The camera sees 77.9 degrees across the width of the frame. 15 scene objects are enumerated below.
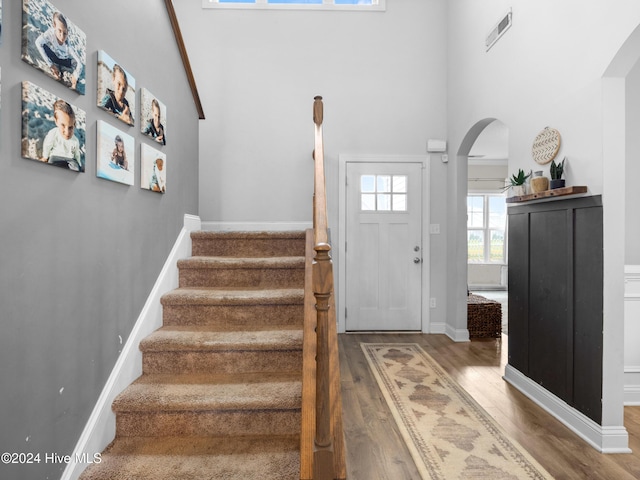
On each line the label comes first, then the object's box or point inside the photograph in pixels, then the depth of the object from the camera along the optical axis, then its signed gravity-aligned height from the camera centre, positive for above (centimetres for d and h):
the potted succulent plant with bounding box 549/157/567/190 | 245 +41
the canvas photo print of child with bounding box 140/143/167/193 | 216 +40
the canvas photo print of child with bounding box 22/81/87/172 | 129 +38
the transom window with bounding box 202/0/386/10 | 436 +262
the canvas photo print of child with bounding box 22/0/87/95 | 129 +69
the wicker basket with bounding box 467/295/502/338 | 436 -88
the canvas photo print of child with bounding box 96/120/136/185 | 175 +39
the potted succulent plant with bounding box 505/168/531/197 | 287 +41
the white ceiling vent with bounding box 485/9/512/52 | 321 +178
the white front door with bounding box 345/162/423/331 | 453 -9
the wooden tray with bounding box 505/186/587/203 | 229 +29
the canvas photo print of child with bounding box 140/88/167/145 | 216 +70
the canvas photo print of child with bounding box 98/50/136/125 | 175 +70
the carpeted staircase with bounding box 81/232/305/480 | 162 -72
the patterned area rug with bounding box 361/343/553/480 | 196 -114
